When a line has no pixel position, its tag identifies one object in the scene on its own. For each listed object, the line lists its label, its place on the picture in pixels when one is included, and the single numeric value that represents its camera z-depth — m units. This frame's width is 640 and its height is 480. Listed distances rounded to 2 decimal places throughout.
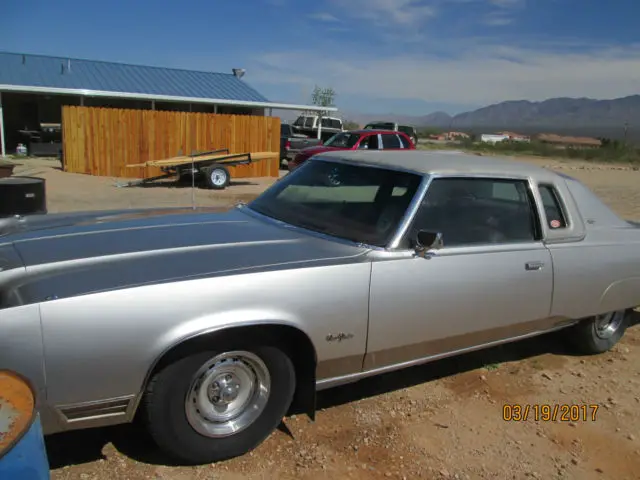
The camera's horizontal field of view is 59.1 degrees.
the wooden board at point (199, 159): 15.20
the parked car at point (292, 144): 21.72
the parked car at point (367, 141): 16.30
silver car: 2.47
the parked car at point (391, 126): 27.66
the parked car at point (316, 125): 26.52
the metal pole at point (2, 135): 20.31
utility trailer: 15.26
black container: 7.15
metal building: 22.66
